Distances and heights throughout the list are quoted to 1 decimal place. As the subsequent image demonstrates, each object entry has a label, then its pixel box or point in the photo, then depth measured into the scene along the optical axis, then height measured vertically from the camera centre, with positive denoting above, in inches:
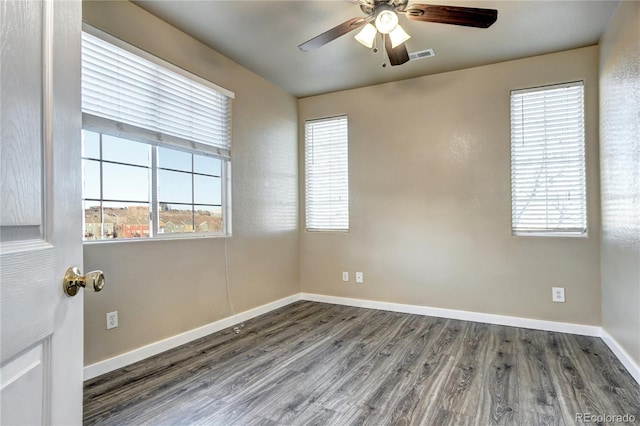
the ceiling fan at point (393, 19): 79.5 +48.1
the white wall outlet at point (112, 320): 95.3 -29.2
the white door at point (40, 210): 23.2 +0.4
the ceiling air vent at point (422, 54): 129.2 +60.7
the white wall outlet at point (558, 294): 130.0 -30.8
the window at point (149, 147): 93.4 +21.7
